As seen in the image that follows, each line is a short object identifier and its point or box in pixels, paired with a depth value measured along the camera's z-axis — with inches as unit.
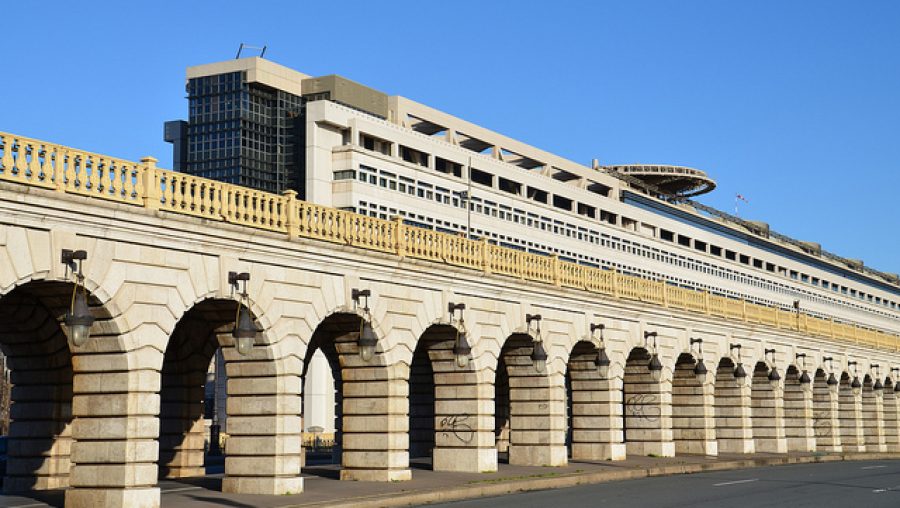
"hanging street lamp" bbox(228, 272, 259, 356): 964.0
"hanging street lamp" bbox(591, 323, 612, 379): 1604.3
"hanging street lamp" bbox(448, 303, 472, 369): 1312.7
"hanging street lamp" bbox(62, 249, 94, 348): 821.2
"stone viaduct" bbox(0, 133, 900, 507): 879.1
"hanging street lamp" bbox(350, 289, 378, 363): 1122.7
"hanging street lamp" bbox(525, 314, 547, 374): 1389.0
